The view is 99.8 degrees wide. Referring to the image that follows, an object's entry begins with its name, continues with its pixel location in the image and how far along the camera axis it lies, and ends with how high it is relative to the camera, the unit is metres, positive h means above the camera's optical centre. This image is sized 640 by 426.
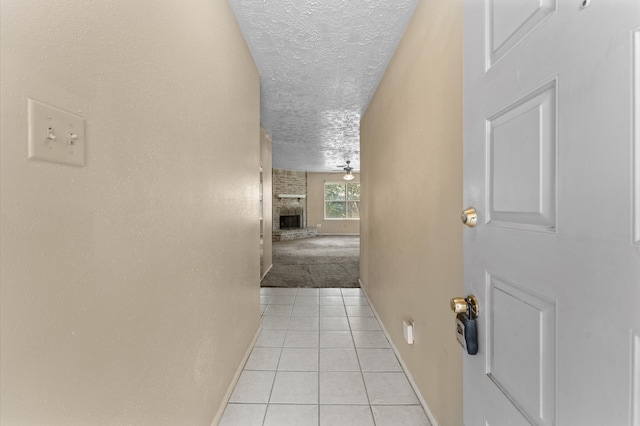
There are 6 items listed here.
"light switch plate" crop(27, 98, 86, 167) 0.54 +0.16
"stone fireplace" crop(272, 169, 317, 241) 9.57 +0.21
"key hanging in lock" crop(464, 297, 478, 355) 0.73 -0.33
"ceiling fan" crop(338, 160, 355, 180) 7.34 +1.18
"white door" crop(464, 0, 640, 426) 0.38 +0.00
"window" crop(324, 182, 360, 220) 10.63 +0.43
